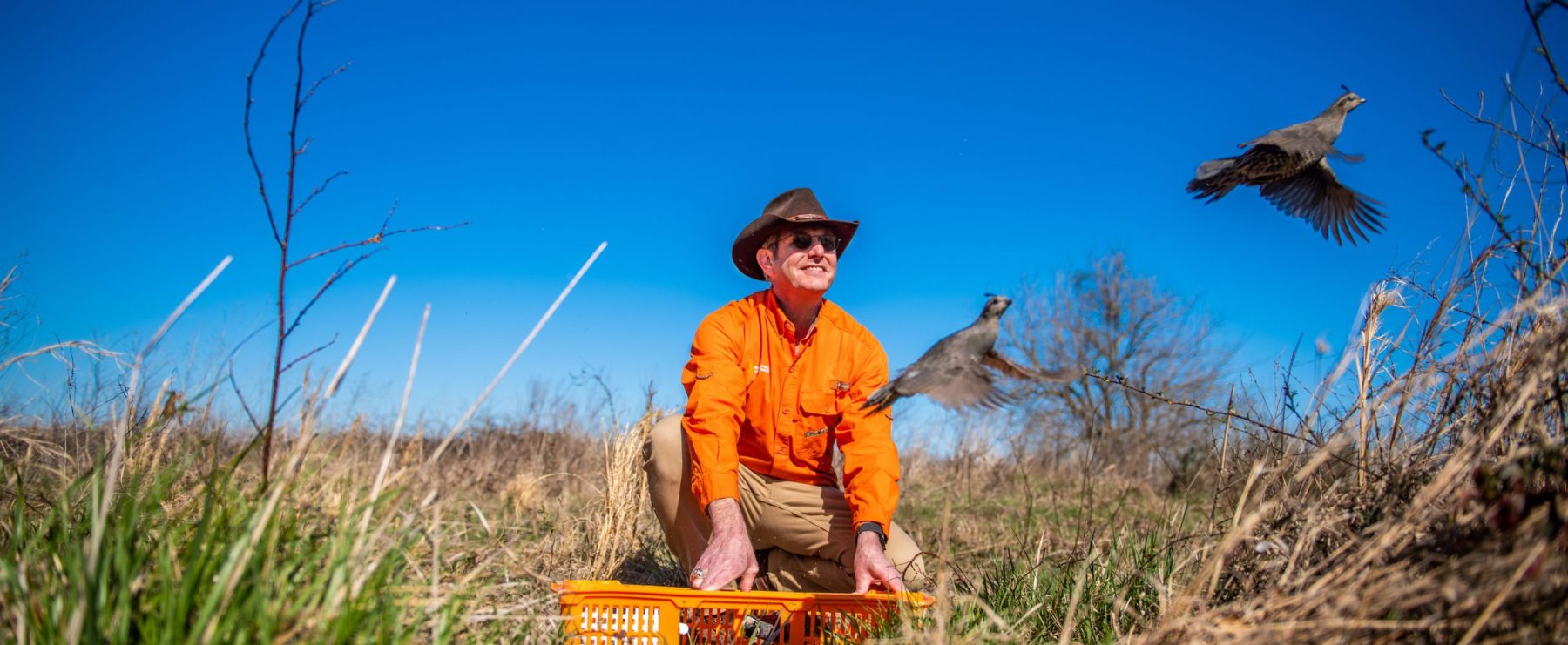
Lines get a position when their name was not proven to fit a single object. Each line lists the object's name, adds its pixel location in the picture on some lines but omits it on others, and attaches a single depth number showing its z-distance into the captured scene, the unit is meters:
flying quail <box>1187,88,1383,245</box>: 3.51
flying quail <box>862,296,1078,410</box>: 2.64
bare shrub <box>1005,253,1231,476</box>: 12.62
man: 3.74
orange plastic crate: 2.76
